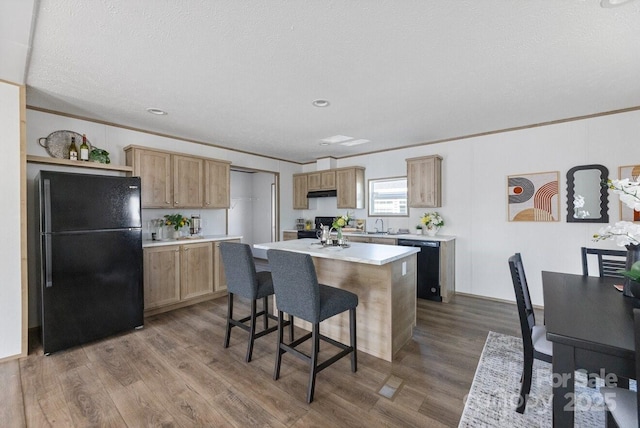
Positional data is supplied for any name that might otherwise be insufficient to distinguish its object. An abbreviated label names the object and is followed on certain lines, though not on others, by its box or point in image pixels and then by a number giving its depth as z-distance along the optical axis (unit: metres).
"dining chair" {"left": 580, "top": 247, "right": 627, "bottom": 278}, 2.28
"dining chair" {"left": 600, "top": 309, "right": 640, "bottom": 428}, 1.08
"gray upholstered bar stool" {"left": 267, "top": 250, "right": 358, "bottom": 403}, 1.93
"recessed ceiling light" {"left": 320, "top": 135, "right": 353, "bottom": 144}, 4.33
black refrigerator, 2.53
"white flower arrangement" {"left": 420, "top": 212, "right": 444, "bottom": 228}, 4.47
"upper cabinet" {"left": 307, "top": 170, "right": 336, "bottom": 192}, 5.70
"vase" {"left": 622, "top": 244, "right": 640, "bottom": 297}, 1.85
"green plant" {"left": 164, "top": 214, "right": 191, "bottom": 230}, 4.06
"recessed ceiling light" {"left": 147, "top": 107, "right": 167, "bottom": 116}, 3.12
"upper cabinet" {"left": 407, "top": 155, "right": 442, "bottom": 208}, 4.40
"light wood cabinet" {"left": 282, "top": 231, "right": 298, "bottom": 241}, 6.01
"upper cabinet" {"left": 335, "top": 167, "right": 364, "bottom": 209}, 5.38
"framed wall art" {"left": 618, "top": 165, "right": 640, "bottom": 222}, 3.13
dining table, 1.09
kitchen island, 2.42
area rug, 1.70
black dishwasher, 4.03
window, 5.06
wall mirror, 3.31
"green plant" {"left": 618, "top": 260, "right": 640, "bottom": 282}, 1.48
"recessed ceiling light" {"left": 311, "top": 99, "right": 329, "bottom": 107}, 2.91
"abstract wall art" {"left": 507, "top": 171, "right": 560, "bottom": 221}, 3.63
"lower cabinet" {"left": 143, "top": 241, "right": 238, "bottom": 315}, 3.52
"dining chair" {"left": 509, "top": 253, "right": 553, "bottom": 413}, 1.71
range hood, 5.69
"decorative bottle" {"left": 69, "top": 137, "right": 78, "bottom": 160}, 3.19
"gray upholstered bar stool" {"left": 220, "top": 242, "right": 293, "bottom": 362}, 2.43
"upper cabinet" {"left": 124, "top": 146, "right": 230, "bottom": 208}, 3.67
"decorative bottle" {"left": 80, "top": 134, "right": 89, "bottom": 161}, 3.24
